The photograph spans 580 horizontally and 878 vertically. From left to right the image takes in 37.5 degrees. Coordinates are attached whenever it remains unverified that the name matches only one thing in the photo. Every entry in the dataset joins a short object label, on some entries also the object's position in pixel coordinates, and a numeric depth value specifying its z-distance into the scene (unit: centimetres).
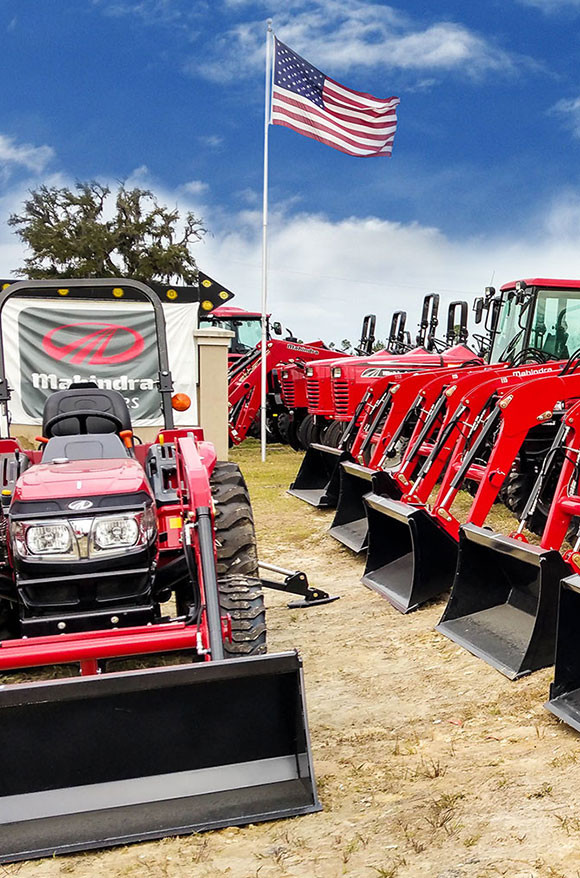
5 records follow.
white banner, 1074
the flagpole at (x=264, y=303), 1202
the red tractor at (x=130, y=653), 263
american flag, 1193
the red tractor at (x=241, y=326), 1653
